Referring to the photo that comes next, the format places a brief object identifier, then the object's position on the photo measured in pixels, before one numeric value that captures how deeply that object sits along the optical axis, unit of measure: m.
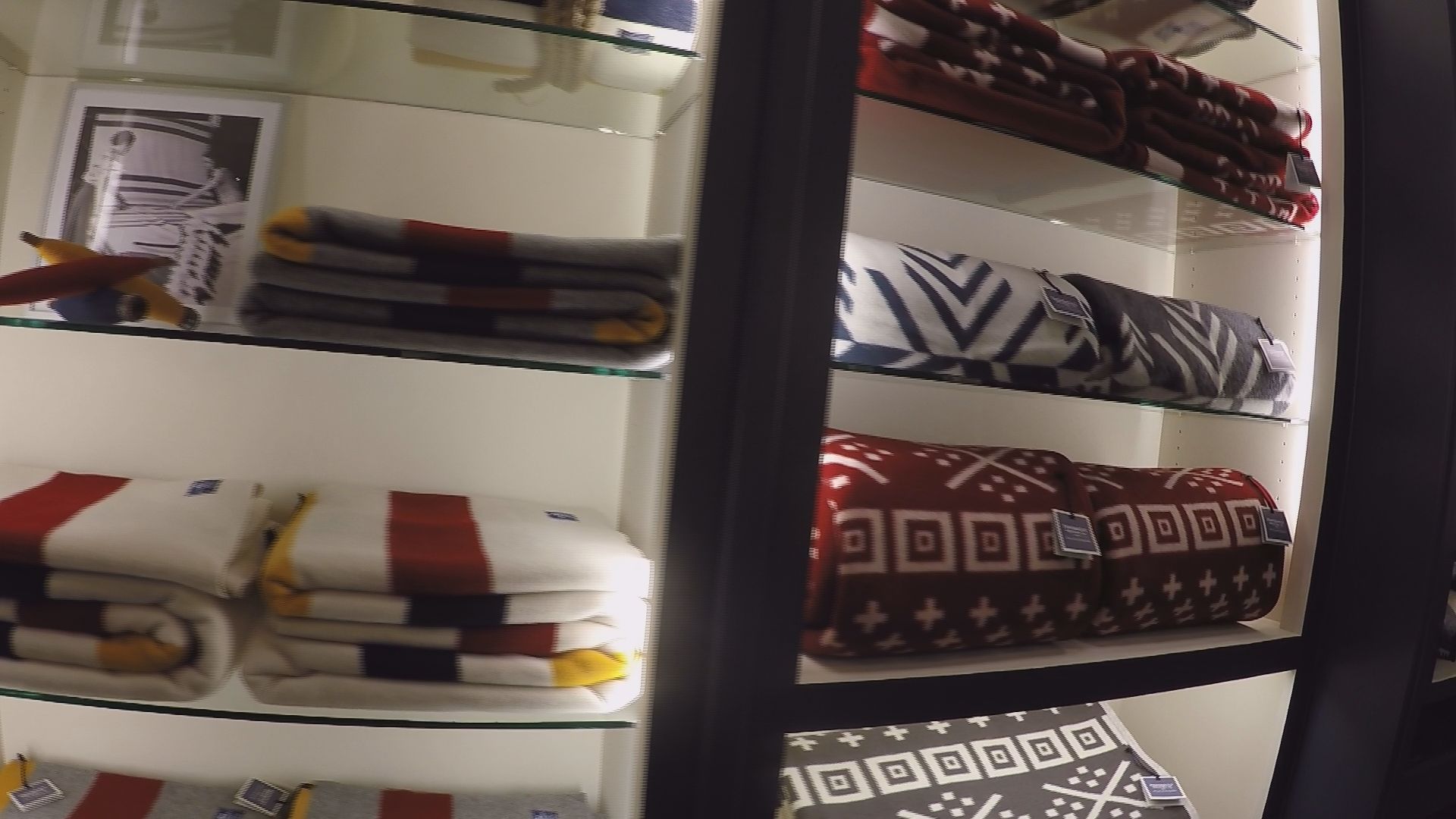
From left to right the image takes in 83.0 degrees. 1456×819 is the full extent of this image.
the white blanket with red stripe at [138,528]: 0.71
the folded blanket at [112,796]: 0.92
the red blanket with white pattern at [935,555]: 0.83
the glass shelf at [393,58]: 0.83
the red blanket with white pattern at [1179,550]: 1.00
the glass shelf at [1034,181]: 1.01
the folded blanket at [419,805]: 0.95
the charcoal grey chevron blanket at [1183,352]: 1.06
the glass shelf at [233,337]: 0.76
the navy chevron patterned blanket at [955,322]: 0.90
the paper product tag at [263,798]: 0.97
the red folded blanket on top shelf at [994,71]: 0.92
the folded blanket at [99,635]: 0.72
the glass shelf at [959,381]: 0.90
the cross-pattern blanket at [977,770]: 0.98
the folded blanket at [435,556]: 0.74
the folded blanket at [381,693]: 0.73
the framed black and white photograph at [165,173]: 0.91
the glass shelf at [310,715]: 0.73
